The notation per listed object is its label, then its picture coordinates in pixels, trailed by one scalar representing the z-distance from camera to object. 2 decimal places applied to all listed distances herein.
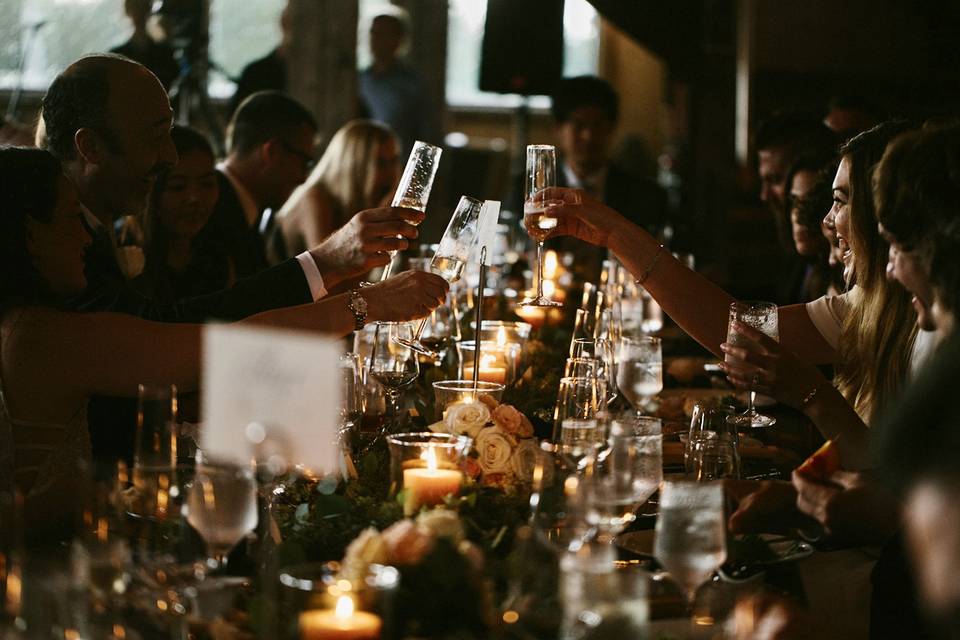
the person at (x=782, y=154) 4.52
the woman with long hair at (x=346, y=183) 5.07
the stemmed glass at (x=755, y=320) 2.49
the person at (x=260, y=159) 4.55
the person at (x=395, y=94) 8.01
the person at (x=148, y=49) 5.80
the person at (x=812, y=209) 3.59
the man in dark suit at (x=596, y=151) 5.94
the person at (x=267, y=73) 6.41
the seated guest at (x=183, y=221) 3.90
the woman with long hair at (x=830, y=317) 2.16
